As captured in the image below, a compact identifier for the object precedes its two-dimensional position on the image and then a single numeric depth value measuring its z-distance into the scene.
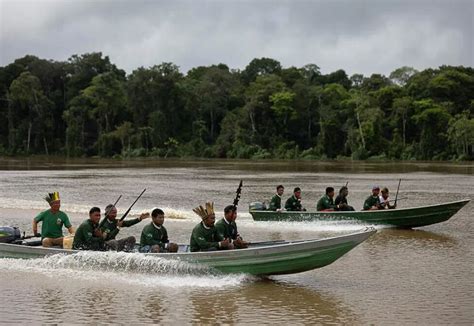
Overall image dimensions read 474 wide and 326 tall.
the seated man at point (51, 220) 12.80
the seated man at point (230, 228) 11.46
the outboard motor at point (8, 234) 12.95
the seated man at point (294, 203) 19.60
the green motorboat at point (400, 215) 18.45
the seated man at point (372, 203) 19.23
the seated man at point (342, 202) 18.71
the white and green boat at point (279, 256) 10.86
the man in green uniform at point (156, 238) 11.70
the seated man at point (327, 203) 18.94
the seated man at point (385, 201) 19.41
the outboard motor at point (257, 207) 19.94
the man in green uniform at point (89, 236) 12.02
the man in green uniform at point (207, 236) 11.34
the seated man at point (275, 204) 19.62
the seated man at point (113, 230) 12.25
